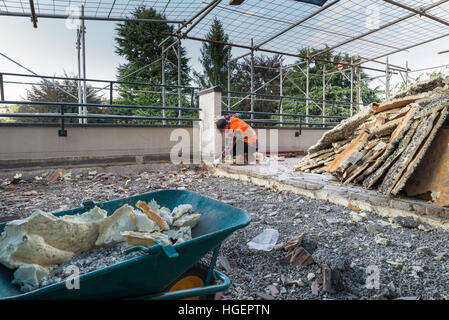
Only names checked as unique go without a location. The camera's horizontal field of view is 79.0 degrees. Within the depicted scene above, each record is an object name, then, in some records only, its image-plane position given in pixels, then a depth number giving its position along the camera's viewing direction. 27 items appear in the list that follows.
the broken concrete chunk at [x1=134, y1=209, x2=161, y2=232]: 1.66
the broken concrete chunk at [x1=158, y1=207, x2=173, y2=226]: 1.90
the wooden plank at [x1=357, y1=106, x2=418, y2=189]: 3.52
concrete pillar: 6.96
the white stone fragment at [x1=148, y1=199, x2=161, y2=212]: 2.10
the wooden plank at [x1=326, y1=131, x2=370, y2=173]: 4.04
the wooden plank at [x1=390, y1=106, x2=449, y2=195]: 3.02
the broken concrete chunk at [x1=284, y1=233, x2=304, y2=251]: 2.32
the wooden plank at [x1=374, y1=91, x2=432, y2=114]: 4.21
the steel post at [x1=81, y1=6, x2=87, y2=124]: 8.51
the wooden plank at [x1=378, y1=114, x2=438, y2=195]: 3.14
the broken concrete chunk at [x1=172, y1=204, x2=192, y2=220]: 1.97
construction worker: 6.58
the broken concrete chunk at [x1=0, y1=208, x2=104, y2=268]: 1.32
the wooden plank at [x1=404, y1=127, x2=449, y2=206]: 2.88
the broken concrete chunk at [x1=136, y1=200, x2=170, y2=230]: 1.80
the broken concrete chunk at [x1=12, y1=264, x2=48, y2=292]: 1.23
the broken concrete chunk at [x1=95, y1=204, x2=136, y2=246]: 1.56
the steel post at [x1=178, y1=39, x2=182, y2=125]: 10.02
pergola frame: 7.84
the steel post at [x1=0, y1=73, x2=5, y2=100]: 6.44
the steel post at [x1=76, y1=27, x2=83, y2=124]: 9.01
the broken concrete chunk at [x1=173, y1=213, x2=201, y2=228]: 1.88
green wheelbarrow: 1.13
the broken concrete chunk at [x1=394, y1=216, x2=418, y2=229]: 2.79
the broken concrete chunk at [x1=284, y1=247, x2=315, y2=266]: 2.13
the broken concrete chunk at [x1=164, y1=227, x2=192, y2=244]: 1.70
